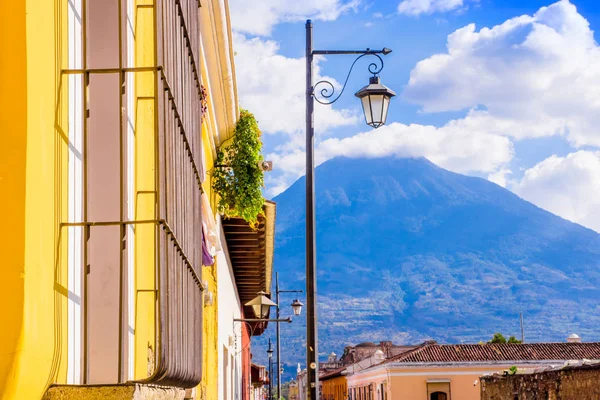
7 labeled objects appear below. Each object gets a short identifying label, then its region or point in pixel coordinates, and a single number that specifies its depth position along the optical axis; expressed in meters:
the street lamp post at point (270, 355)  38.12
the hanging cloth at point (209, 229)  8.77
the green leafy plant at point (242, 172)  10.56
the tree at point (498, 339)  78.13
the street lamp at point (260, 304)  14.87
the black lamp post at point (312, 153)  8.84
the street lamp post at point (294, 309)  23.48
